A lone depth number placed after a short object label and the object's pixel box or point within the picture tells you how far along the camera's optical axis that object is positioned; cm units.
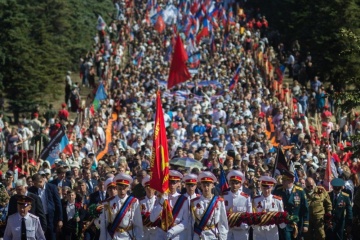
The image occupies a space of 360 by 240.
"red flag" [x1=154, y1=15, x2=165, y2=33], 6806
